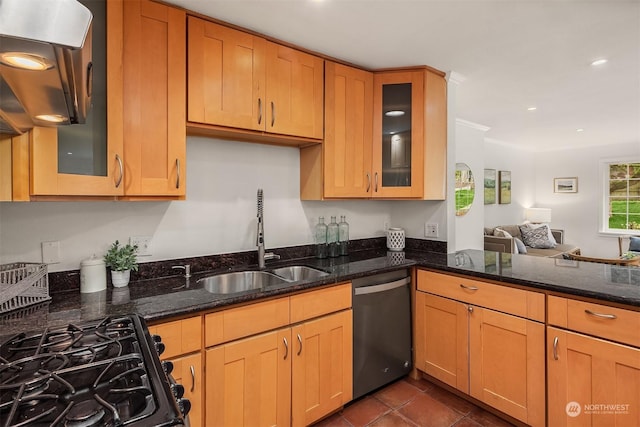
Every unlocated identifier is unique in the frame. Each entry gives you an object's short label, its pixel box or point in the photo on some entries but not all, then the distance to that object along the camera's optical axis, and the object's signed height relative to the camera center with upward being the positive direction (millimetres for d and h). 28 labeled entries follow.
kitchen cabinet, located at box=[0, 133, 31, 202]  1282 +183
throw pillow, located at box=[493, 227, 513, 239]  4883 -347
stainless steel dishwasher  2014 -785
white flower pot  1652 -340
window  5879 +260
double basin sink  1968 -429
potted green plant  1648 -265
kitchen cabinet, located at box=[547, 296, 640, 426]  1443 -733
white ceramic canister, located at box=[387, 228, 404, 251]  2840 -250
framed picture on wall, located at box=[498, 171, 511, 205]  6035 +450
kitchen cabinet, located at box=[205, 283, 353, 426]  1492 -773
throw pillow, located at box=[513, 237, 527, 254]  5007 -580
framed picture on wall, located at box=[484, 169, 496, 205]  5705 +432
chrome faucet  2125 -157
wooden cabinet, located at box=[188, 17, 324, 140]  1737 +753
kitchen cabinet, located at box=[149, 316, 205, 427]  1348 -611
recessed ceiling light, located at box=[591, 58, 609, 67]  2309 +1071
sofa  4504 -507
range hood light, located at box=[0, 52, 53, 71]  574 +283
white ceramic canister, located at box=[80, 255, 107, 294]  1562 -306
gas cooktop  665 -414
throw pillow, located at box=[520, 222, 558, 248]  5711 -384
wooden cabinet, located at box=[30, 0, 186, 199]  1391 +454
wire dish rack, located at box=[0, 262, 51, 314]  1289 -302
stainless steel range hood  482 +295
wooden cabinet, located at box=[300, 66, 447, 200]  2348 +545
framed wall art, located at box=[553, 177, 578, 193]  6402 +506
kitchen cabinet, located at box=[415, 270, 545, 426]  1743 -793
